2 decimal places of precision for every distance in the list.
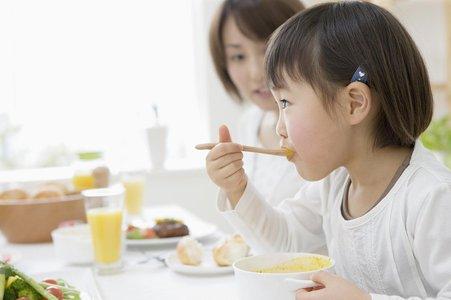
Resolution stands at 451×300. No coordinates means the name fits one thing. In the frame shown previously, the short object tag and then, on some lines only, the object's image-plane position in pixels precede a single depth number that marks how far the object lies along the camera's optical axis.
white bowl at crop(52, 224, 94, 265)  1.73
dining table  1.50
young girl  1.35
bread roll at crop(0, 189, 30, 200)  2.04
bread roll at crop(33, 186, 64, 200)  2.01
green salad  1.28
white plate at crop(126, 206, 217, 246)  1.85
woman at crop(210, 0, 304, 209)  2.05
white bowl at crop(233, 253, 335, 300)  1.24
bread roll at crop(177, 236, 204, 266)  1.63
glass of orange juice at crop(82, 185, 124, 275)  1.68
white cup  2.98
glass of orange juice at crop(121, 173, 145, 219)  2.25
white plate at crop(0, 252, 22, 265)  1.72
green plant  2.99
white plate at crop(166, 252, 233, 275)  1.58
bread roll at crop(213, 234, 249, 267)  1.61
